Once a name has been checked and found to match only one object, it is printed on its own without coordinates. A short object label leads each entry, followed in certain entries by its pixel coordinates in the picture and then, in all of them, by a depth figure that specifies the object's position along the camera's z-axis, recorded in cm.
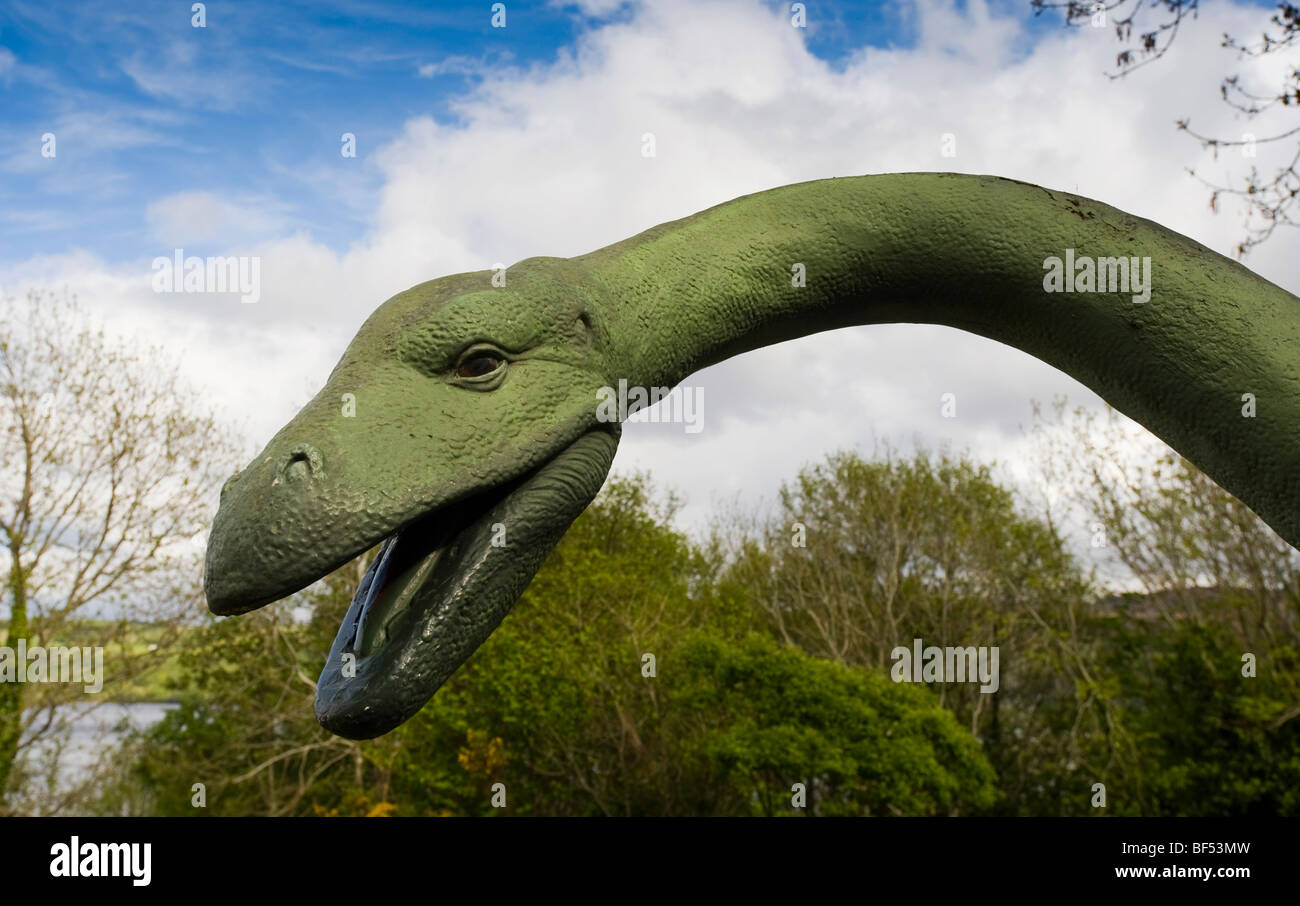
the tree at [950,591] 1966
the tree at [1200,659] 1394
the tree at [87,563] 1541
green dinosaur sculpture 136
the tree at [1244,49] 482
